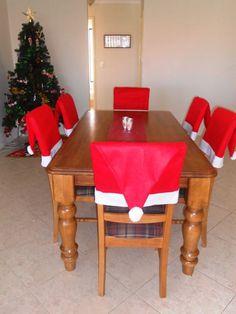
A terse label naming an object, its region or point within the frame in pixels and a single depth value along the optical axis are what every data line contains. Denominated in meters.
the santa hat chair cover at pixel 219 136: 1.64
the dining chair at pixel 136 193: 1.09
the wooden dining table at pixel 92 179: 1.34
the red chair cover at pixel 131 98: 2.96
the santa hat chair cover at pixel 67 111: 2.25
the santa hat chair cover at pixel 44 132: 1.61
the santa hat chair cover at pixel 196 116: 2.20
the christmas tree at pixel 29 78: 3.49
